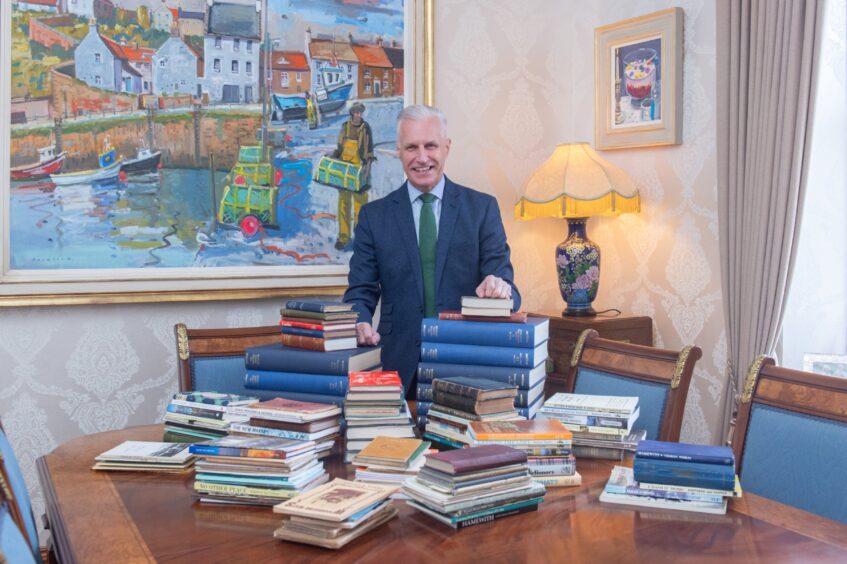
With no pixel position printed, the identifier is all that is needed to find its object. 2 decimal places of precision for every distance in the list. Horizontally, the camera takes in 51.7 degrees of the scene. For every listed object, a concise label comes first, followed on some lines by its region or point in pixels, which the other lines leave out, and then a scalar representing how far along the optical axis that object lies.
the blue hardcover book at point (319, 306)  2.24
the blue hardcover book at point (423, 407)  2.20
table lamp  3.85
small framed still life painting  3.84
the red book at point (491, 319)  2.15
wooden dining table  1.46
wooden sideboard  3.84
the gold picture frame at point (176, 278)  3.21
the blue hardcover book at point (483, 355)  2.11
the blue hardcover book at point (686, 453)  1.70
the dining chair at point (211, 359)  2.89
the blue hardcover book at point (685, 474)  1.70
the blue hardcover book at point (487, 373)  2.10
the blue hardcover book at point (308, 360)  2.16
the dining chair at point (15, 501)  1.44
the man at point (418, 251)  3.15
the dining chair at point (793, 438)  1.87
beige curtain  3.26
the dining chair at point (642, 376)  2.35
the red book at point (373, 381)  1.98
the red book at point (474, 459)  1.58
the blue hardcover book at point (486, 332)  2.11
